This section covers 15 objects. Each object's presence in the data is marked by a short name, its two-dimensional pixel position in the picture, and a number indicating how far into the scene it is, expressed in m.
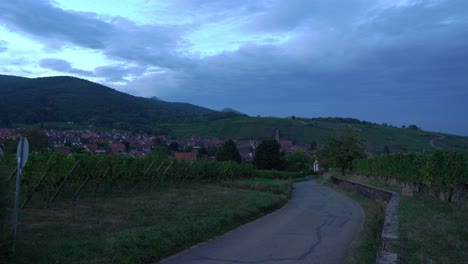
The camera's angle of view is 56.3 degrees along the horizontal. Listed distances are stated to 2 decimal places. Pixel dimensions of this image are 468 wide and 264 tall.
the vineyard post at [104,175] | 20.34
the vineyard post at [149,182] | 25.27
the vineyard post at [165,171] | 26.51
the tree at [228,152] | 71.44
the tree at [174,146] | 77.29
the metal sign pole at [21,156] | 7.12
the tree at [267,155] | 79.56
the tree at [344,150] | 54.25
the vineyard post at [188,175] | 32.92
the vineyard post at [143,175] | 24.18
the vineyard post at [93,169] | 19.20
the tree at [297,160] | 96.62
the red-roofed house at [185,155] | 58.95
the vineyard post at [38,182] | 13.61
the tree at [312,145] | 107.19
